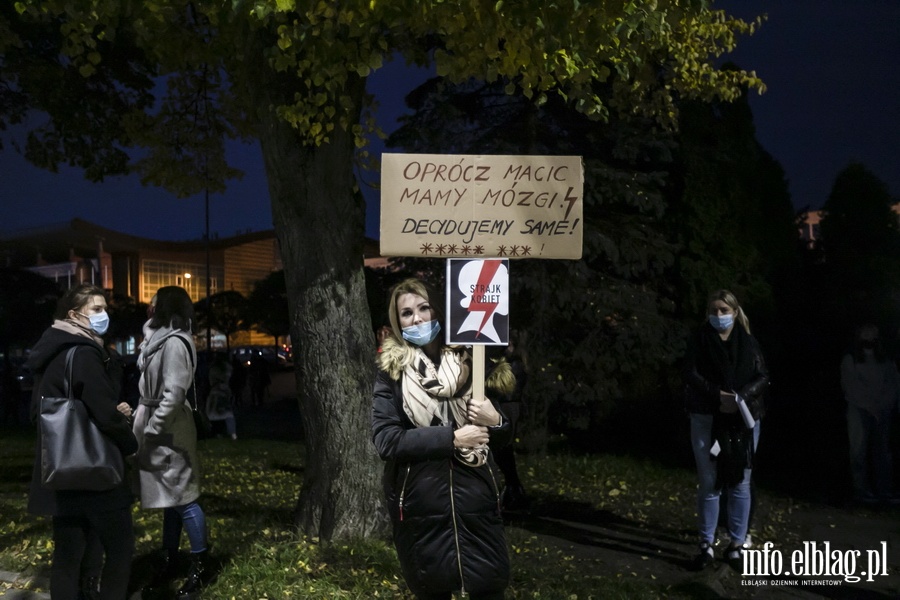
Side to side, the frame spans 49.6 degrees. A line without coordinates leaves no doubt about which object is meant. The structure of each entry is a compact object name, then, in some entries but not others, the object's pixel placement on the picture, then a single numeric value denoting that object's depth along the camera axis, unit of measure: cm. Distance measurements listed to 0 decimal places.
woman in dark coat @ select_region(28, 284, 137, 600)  494
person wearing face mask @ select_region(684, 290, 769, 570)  696
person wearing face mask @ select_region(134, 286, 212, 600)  571
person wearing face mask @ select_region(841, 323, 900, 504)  982
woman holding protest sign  403
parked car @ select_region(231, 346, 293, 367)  5412
